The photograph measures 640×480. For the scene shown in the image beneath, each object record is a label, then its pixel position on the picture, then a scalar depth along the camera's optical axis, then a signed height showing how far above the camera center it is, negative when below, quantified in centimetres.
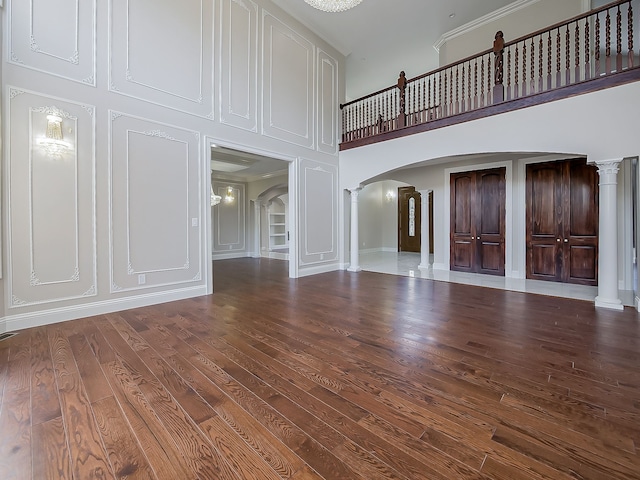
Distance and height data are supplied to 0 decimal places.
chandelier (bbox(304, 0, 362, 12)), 395 +320
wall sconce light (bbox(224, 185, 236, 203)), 1004 +146
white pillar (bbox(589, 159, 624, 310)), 377 +0
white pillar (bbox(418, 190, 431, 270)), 748 +20
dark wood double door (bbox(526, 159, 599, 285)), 515 +27
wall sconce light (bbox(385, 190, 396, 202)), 1177 +171
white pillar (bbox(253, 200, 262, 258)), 1057 +25
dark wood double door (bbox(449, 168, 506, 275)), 629 +34
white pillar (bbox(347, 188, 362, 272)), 701 +10
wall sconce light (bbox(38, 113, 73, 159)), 317 +110
